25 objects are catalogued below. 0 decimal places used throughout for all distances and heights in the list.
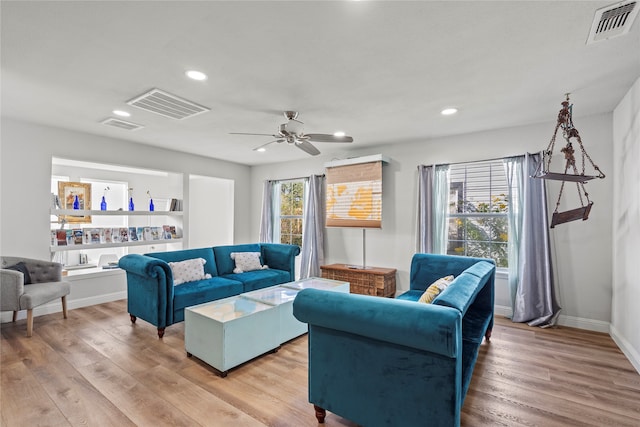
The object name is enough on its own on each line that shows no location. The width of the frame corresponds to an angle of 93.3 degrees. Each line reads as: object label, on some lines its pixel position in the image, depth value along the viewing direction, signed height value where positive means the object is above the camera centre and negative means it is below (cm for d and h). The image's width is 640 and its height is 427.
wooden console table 452 -99
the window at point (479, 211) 413 +6
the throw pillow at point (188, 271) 372 -72
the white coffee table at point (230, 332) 247 -103
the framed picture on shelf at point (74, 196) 462 +28
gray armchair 319 -83
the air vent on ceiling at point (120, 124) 372 +116
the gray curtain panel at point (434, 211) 442 +7
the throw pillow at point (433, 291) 221 -58
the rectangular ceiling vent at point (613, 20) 171 +118
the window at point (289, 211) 632 +8
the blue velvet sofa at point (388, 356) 143 -75
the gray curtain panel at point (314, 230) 563 -29
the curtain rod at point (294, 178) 606 +75
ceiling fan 320 +86
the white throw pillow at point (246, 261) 464 -73
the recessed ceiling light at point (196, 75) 249 +118
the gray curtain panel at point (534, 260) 360 -54
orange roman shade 487 +33
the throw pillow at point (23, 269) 354 -66
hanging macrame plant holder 278 +37
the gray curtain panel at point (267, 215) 649 -1
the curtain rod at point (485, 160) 389 +76
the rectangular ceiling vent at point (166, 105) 294 +115
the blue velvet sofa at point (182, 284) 323 -88
